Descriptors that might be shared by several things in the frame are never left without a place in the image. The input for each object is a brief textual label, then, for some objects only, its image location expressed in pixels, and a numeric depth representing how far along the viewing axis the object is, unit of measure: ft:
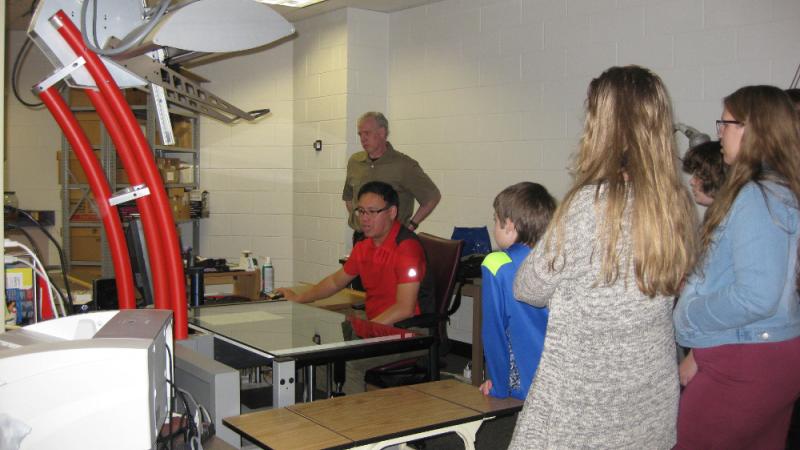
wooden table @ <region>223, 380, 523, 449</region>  5.86
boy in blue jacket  6.30
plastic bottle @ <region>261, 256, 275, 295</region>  13.92
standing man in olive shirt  17.35
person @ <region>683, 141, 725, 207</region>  9.09
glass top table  7.20
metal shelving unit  20.16
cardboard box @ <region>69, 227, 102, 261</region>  21.09
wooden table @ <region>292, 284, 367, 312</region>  12.30
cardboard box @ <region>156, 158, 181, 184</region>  20.21
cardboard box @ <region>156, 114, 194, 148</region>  21.79
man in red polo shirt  11.07
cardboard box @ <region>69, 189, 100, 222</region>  20.90
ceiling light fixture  19.10
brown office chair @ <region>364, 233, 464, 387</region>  10.25
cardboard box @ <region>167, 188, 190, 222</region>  20.30
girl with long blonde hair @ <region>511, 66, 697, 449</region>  4.80
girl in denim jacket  5.76
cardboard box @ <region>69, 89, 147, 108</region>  20.31
